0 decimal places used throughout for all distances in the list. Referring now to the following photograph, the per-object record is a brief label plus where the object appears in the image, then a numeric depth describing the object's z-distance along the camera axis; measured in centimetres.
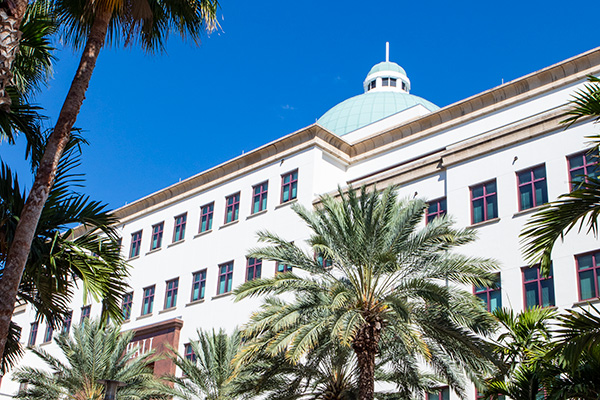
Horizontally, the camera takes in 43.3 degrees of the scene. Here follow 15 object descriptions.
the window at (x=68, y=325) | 4938
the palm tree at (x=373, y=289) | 2116
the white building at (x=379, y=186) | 2766
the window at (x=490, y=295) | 2744
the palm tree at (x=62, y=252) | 1160
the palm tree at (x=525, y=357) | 1722
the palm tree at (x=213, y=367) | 3012
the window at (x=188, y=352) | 3900
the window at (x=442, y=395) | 2790
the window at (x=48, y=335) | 5200
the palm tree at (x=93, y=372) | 3266
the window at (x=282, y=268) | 3540
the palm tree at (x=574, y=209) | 1002
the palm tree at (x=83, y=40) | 1018
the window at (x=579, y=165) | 2633
